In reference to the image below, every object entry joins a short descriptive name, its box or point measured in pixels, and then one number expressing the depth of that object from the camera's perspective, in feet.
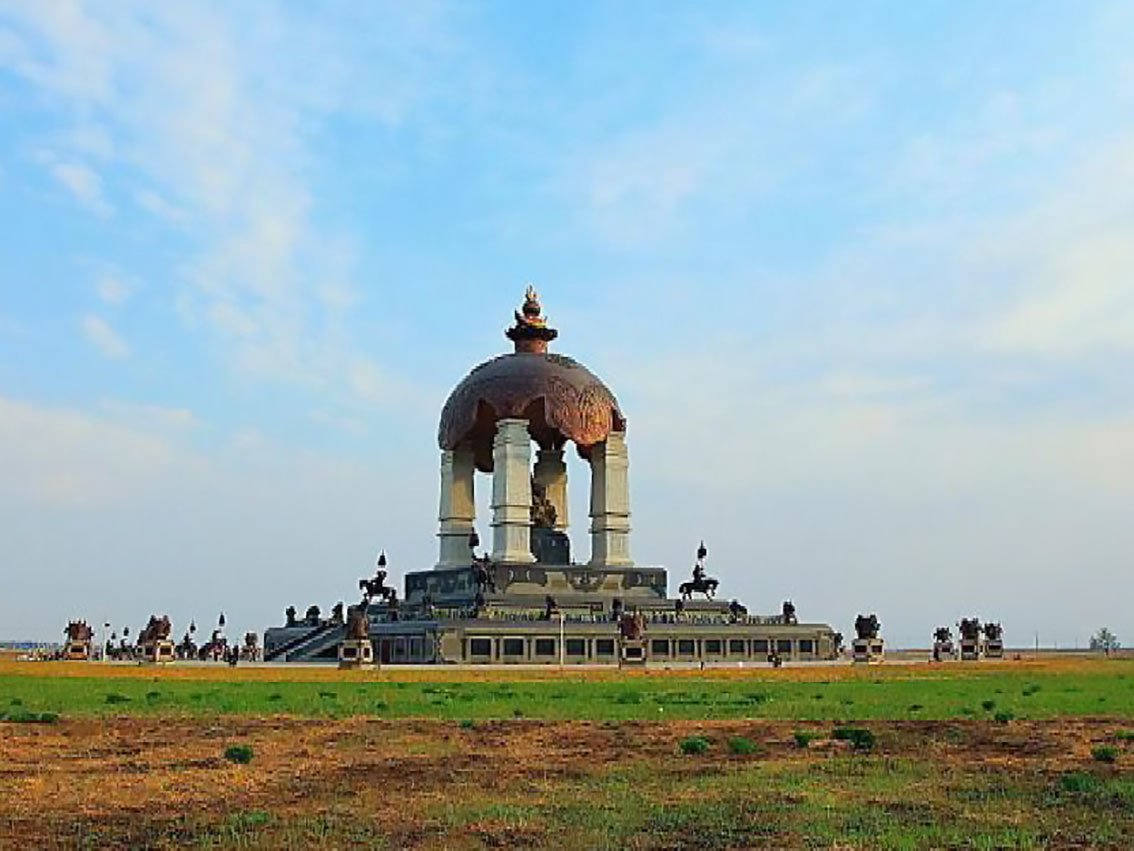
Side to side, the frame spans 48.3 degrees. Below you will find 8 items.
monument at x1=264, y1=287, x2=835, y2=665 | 176.24
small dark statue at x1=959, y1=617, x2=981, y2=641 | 210.79
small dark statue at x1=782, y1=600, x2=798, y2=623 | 206.59
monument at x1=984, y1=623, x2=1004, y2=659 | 212.84
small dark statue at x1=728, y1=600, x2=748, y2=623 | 204.93
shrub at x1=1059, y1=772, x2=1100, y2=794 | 44.37
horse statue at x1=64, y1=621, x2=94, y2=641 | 201.26
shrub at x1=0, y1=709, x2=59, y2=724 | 70.33
